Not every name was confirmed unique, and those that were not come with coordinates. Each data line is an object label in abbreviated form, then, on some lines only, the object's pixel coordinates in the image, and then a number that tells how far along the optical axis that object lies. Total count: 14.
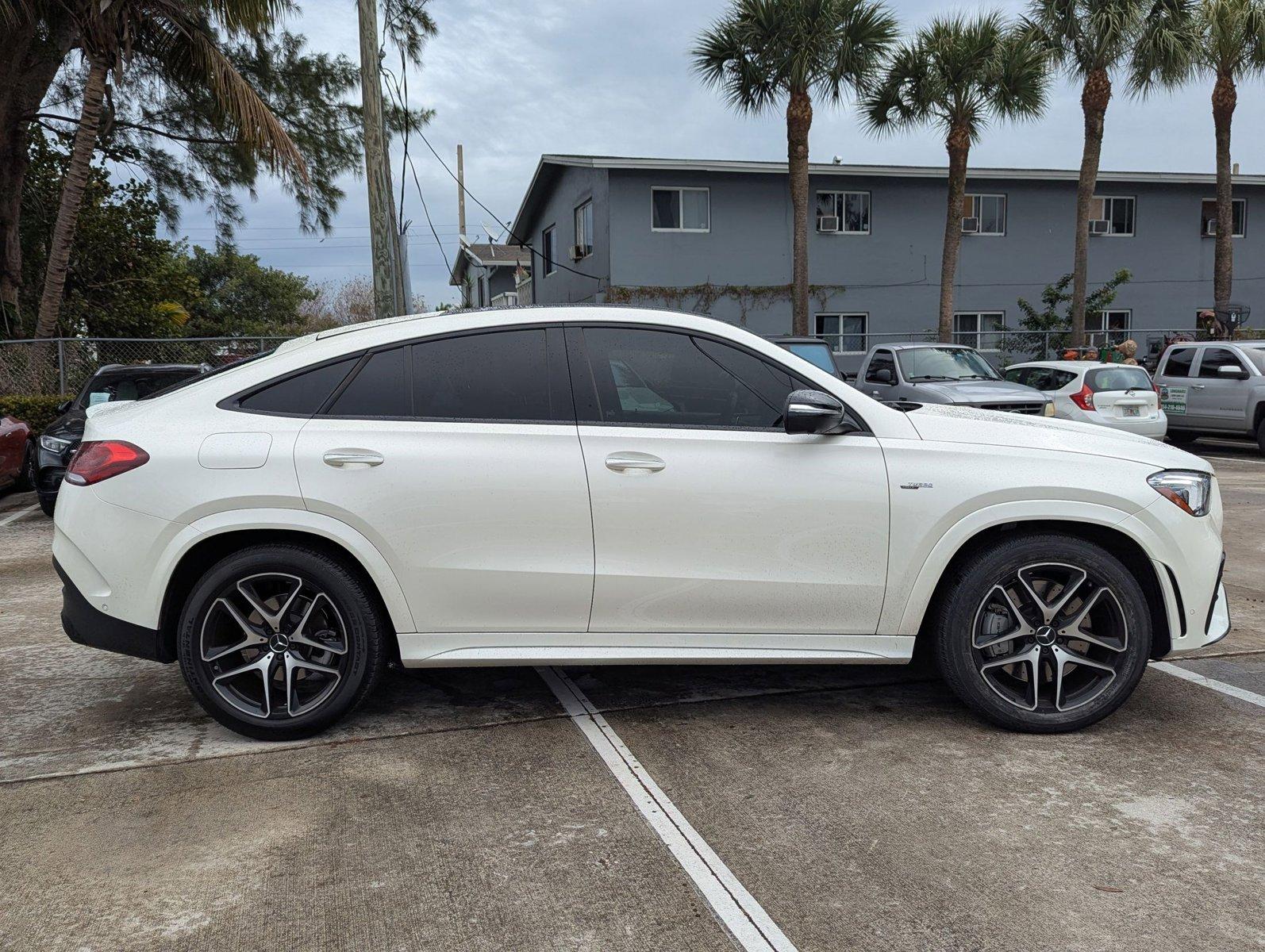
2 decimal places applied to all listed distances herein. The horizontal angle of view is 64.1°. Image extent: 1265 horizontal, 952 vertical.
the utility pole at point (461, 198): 54.34
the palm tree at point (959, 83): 21.03
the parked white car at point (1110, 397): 13.47
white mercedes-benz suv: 3.81
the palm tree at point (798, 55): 19.67
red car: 11.16
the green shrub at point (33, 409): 13.65
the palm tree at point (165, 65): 14.79
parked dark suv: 9.33
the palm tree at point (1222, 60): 21.25
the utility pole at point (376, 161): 13.00
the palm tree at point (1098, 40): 20.66
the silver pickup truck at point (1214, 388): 15.05
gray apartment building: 24.19
